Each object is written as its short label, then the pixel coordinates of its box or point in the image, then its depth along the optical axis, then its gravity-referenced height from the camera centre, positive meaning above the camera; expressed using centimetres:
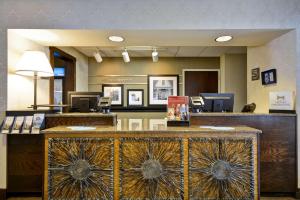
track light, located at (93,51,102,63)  491 +97
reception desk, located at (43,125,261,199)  237 -71
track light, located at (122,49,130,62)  483 +96
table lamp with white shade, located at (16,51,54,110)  287 +43
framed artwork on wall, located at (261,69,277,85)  336 +35
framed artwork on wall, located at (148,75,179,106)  573 +30
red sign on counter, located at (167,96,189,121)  278 -11
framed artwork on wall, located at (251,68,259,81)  389 +46
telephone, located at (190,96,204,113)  314 -7
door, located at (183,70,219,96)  580 +50
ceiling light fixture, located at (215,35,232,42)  320 +90
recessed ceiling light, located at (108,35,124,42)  326 +91
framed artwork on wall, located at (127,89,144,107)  575 +6
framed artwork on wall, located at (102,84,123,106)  573 +17
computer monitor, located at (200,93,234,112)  323 -3
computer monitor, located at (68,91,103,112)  336 -3
